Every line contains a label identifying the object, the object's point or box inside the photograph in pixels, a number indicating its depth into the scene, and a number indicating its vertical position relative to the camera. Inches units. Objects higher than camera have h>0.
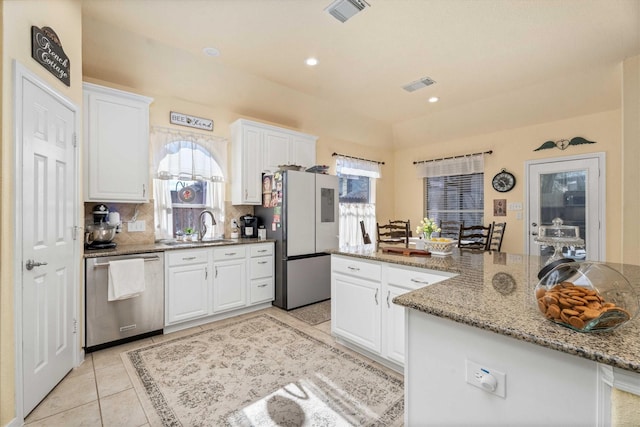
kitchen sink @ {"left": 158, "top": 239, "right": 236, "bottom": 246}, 135.0 -13.5
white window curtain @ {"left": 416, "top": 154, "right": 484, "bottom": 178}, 211.0 +35.2
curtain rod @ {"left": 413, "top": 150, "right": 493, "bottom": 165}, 206.6 +42.3
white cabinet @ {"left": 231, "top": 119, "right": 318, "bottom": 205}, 158.7 +33.2
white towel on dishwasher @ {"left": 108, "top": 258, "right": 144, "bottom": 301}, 104.9 -23.3
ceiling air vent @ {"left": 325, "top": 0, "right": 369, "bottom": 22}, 96.9 +69.2
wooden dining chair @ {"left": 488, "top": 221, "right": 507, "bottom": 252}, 186.9 -14.9
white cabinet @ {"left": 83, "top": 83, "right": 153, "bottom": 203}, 112.7 +27.8
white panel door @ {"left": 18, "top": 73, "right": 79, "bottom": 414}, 72.4 -6.8
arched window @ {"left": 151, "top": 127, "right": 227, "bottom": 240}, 142.1 +17.5
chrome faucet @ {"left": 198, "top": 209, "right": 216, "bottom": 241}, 149.8 -4.7
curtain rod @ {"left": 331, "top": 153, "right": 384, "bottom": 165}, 214.1 +42.8
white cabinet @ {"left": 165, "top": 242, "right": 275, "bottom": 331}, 123.6 -31.5
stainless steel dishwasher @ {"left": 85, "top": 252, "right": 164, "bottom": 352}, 103.7 -35.1
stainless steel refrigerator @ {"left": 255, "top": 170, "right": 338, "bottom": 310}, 151.5 -8.6
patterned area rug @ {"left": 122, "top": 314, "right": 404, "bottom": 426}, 73.3 -49.7
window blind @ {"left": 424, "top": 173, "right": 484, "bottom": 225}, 216.1 +11.7
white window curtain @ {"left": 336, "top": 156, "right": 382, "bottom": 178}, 218.7 +35.7
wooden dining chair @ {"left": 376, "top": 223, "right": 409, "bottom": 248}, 138.1 -13.1
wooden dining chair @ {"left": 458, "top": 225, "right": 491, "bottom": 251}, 166.1 -17.5
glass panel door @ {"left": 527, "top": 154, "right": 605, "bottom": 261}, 167.6 +8.7
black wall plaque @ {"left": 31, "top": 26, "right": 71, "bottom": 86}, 75.3 +44.0
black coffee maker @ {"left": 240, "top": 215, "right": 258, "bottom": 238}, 166.1 -6.9
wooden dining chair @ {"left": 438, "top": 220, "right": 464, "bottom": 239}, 220.9 -12.7
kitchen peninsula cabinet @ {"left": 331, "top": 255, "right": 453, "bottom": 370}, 87.7 -29.7
